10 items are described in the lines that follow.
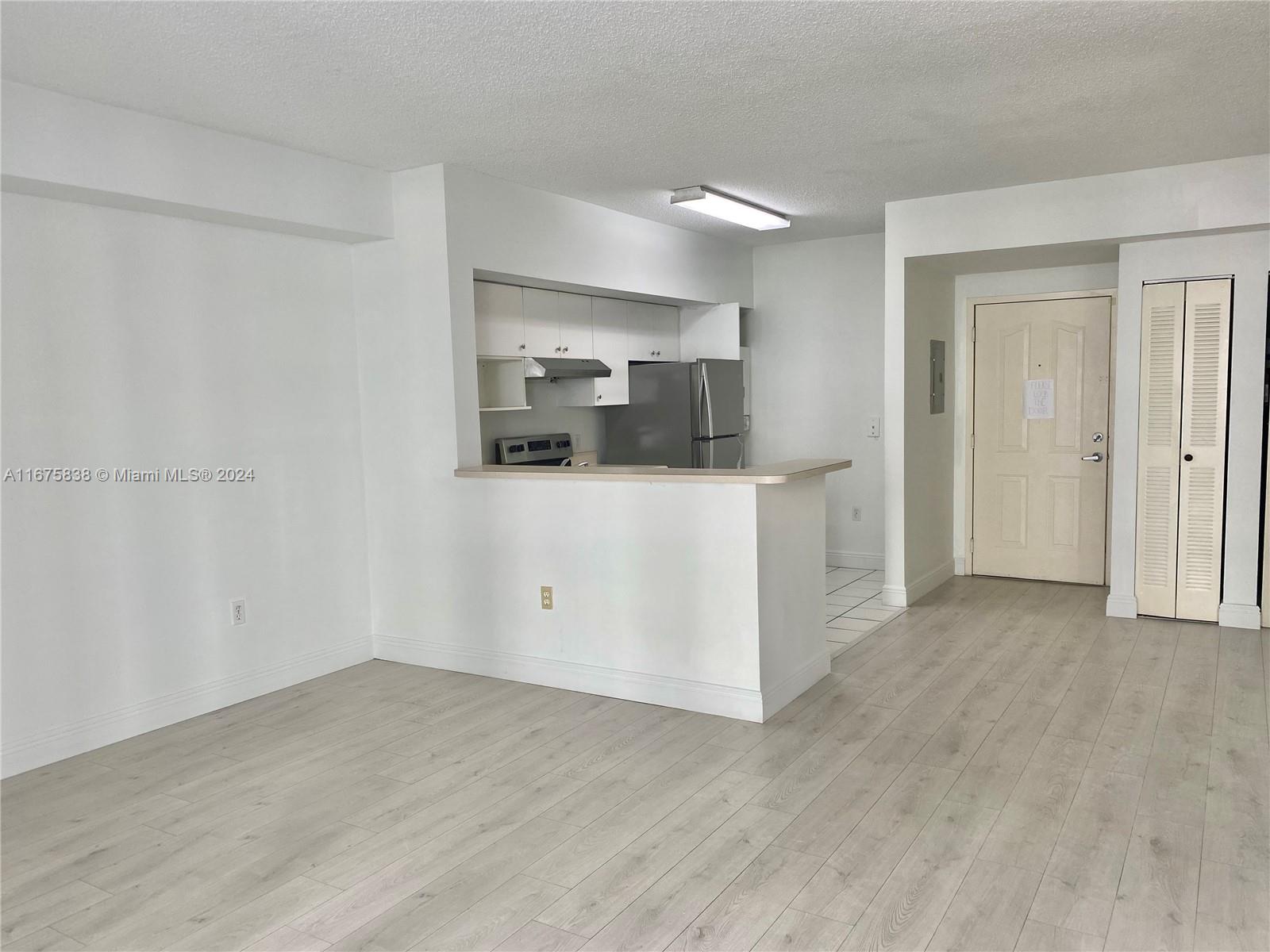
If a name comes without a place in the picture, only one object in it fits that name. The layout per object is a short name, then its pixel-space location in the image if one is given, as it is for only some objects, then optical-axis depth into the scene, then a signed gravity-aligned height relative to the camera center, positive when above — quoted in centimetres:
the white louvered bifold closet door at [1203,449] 482 -36
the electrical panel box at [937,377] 592 +9
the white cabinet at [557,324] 512 +46
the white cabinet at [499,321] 477 +45
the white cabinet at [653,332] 613 +47
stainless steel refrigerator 599 -13
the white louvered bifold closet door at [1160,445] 492 -33
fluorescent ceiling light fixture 478 +107
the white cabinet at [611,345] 571 +36
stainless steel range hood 505 +20
